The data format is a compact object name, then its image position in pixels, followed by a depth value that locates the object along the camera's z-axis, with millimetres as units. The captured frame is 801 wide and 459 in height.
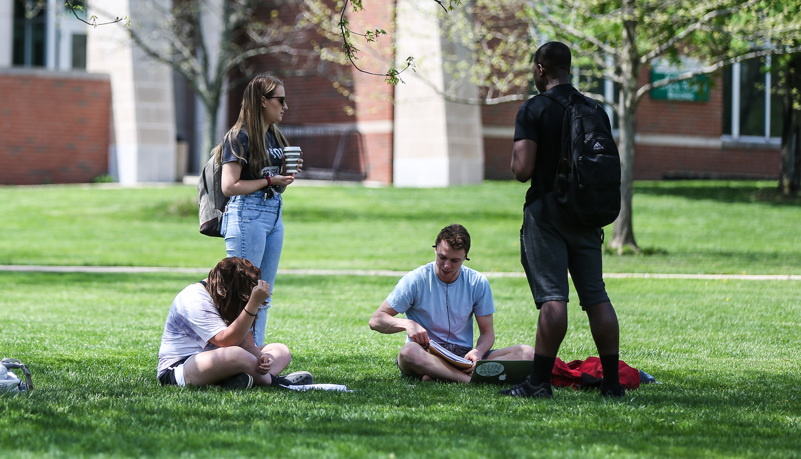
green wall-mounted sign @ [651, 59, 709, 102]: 59469
